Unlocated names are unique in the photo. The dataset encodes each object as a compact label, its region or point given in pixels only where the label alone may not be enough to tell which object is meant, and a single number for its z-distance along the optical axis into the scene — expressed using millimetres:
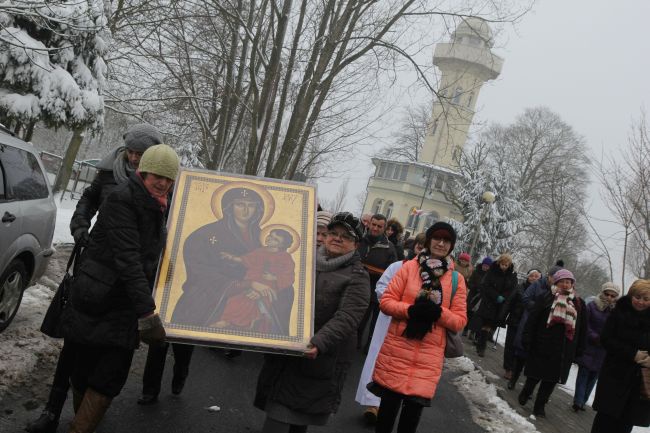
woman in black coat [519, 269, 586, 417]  7035
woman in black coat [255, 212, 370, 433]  3281
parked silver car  4996
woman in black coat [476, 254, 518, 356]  10742
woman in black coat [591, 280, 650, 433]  5242
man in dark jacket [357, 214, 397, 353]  8047
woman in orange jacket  3994
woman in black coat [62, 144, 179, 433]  3094
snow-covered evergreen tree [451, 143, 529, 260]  36938
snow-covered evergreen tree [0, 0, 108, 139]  9867
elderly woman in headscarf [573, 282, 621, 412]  8062
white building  58812
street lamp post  22031
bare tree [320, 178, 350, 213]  93250
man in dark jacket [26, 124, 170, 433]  3590
